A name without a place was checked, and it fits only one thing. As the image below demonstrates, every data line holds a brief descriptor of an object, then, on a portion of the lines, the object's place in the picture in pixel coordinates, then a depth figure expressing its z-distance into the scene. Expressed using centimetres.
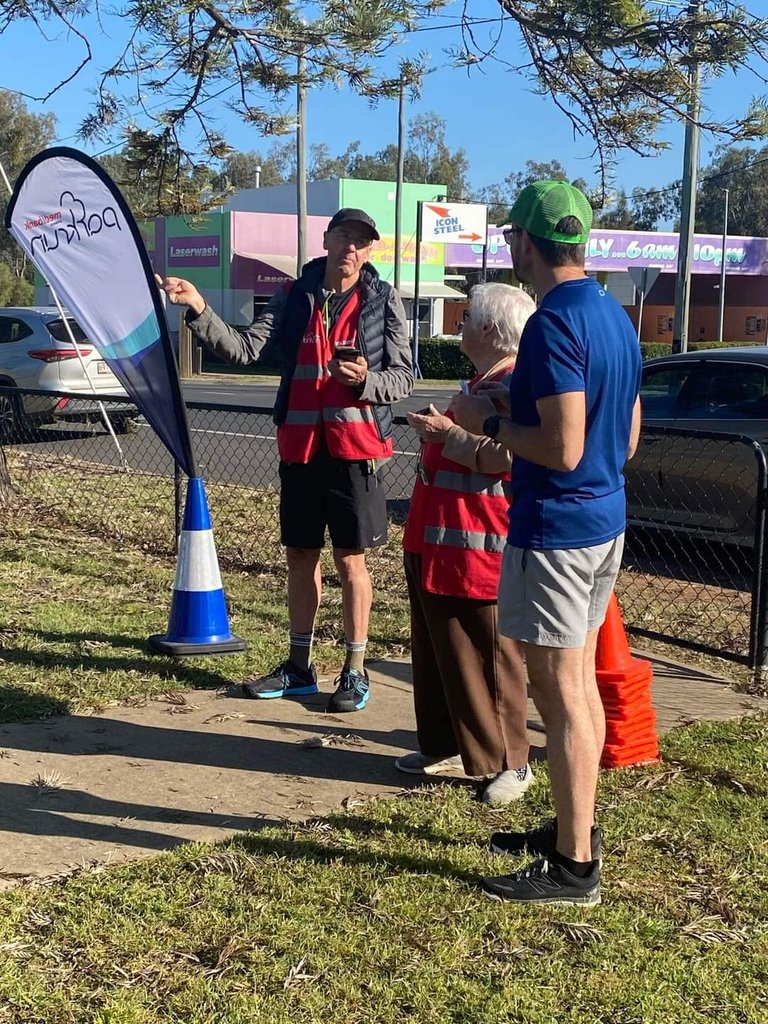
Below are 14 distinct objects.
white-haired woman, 384
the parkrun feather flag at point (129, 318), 542
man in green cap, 300
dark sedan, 779
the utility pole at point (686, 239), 1536
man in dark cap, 467
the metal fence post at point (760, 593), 537
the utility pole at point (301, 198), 2727
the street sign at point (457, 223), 3834
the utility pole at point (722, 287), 4187
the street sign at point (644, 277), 2020
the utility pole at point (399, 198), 3541
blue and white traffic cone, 541
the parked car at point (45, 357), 1524
